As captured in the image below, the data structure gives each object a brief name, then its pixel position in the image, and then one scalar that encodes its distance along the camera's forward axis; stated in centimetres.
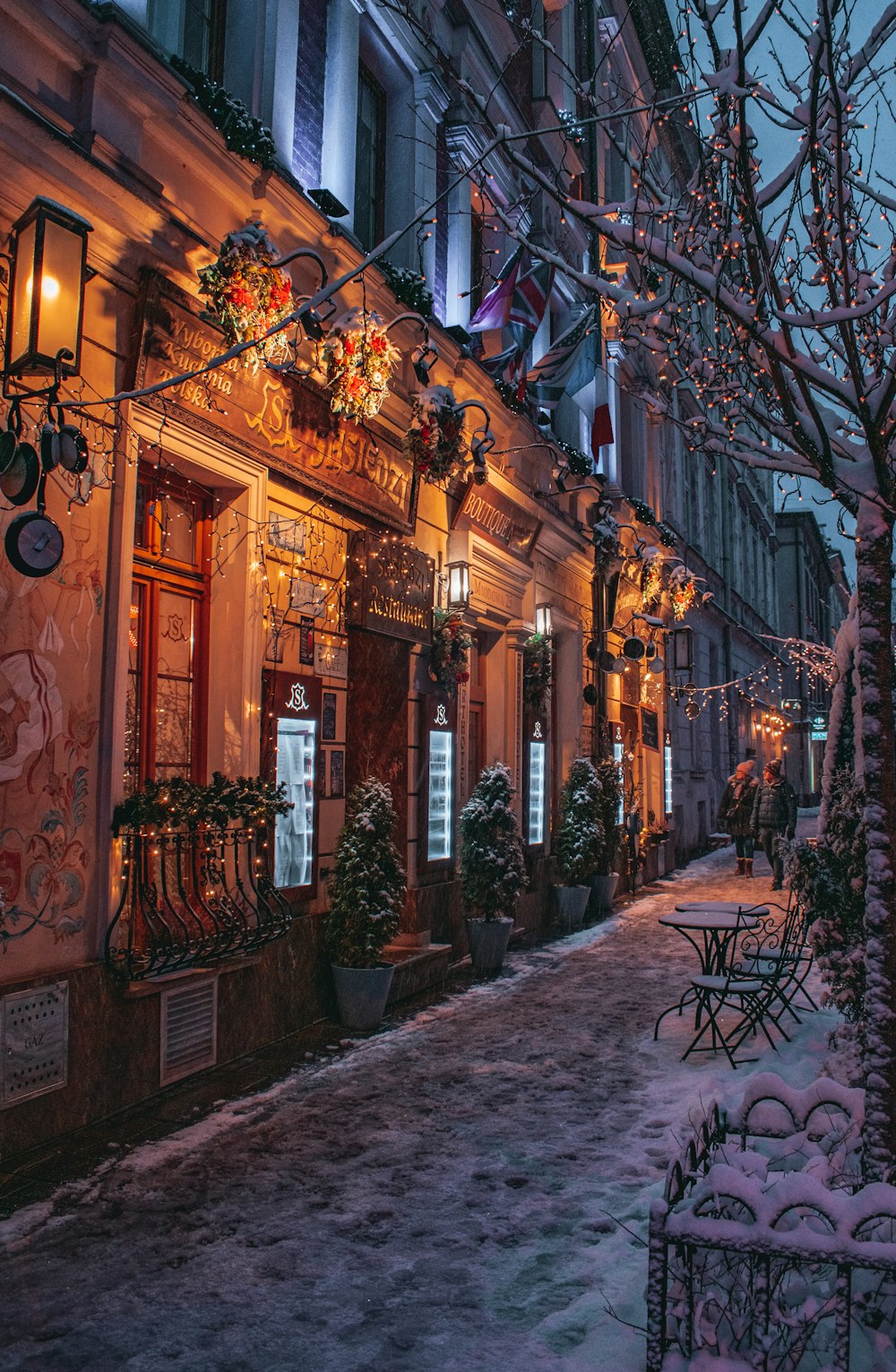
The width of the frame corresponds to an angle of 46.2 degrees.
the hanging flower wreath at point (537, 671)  1304
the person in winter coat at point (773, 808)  1634
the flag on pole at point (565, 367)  1029
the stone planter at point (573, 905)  1339
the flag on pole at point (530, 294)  945
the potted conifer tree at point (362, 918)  752
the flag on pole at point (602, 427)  1156
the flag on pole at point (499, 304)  926
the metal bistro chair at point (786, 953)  709
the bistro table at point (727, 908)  752
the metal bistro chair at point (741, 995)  666
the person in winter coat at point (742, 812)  1838
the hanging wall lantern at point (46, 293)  482
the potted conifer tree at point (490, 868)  1004
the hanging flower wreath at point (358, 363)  730
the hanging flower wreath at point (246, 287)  618
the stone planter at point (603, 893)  1433
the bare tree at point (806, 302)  372
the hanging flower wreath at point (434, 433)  924
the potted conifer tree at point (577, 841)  1340
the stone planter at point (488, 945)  1003
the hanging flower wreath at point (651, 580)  1850
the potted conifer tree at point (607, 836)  1405
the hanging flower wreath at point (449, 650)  1009
